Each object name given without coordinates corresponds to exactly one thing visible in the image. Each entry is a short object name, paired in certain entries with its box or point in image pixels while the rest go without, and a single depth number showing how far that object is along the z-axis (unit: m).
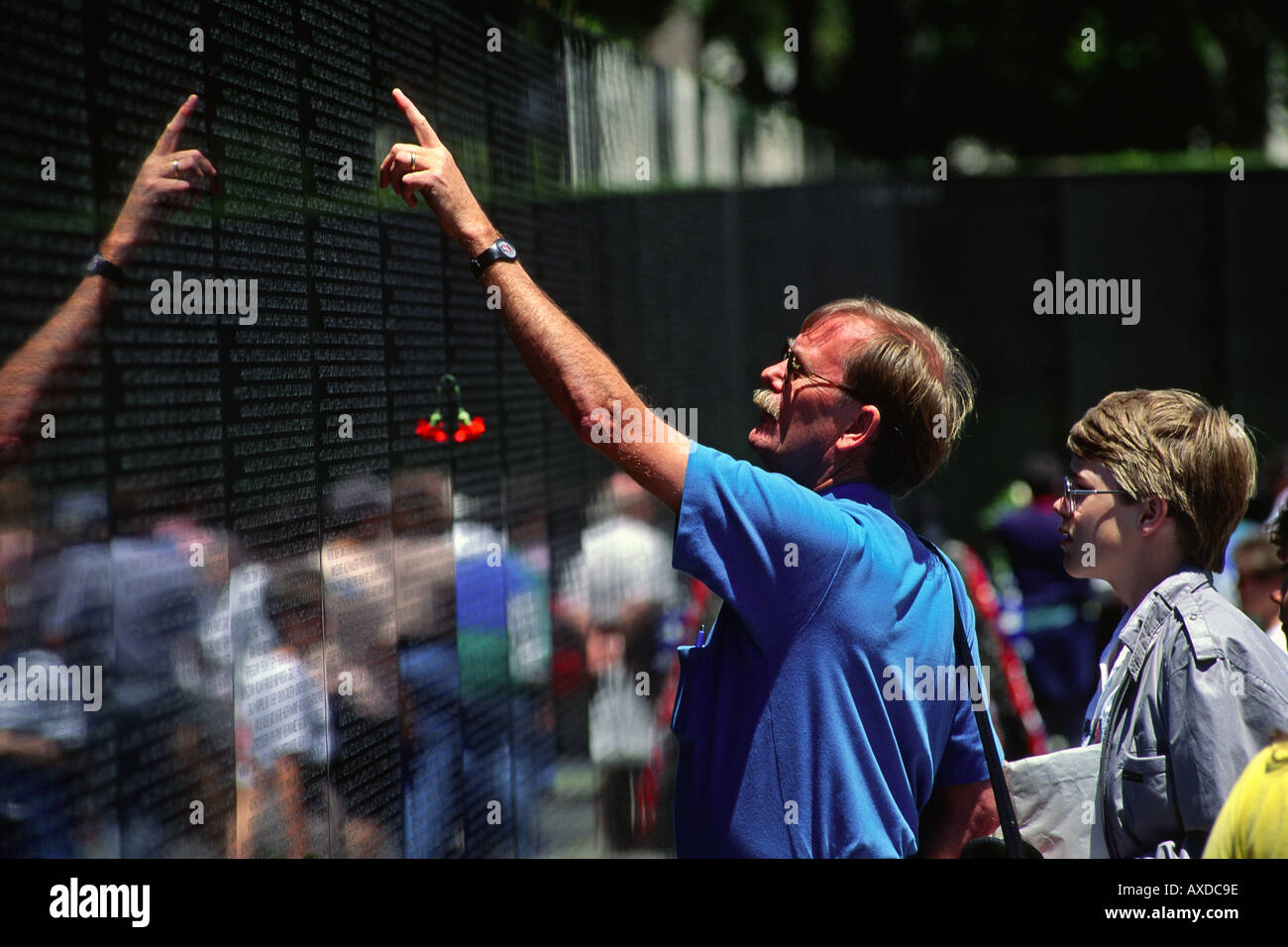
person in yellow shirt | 3.43
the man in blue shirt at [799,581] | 3.67
